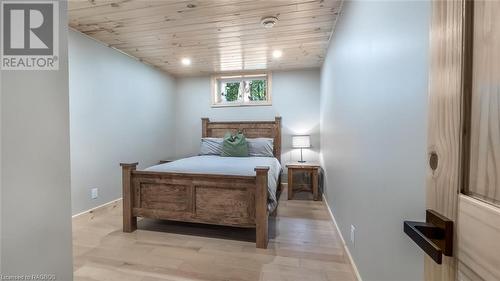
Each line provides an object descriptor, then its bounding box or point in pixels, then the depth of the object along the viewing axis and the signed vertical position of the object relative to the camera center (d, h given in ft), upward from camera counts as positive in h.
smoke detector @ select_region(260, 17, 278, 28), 7.38 +3.77
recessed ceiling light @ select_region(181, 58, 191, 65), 11.78 +3.89
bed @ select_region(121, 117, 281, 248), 6.81 -2.06
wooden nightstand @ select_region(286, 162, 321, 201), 11.25 -2.04
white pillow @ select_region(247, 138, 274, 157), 12.58 -0.87
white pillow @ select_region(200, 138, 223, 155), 13.00 -0.80
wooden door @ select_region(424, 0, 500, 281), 1.16 +0.01
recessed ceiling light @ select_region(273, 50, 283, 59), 10.55 +3.88
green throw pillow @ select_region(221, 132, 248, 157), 12.06 -0.78
